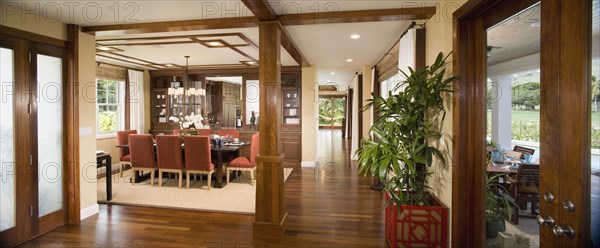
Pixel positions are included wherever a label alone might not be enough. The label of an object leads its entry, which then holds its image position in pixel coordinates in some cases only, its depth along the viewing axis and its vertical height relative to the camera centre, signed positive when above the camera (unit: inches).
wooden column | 117.6 -6.2
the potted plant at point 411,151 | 92.1 -10.2
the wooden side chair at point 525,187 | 61.1 -16.0
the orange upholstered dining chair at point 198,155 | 174.1 -21.9
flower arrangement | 199.0 -0.4
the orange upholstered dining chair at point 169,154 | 178.7 -21.5
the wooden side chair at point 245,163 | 194.1 -29.4
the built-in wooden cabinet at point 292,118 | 273.6 +2.3
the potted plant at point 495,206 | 78.3 -24.1
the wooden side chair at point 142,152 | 185.5 -21.3
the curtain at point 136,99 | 269.3 +20.4
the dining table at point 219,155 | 187.0 -24.1
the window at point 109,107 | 246.2 +12.6
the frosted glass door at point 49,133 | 118.3 -5.6
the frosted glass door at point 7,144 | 104.1 -8.9
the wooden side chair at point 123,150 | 204.2 -22.1
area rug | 151.7 -45.0
